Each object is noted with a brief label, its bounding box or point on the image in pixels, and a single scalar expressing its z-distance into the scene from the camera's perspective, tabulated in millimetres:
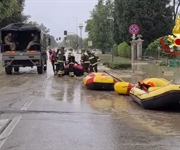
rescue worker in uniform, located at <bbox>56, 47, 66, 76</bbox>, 25016
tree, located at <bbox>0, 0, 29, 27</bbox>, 30497
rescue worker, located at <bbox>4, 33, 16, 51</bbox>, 27547
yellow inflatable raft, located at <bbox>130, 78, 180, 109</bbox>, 11702
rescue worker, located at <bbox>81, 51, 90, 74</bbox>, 26688
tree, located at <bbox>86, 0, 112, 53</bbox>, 73594
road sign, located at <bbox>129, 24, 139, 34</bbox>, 26244
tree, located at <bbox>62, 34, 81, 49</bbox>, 149500
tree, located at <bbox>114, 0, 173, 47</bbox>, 50031
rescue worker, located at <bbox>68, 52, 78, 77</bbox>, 24484
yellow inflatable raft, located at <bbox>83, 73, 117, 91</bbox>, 17359
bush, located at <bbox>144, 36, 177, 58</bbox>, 44425
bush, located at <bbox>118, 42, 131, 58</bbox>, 54788
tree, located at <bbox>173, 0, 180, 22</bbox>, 62650
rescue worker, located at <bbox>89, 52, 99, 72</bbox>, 26016
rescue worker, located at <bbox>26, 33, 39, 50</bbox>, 27692
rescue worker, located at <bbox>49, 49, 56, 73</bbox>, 28084
